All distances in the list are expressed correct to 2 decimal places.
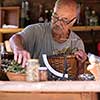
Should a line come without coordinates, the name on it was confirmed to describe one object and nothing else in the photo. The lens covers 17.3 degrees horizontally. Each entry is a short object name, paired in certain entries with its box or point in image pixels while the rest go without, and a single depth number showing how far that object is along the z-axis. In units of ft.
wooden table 4.95
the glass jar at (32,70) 5.40
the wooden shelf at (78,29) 15.05
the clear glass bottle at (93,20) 15.38
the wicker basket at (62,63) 6.69
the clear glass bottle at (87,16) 15.51
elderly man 8.38
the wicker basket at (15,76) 5.63
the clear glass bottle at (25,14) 15.70
